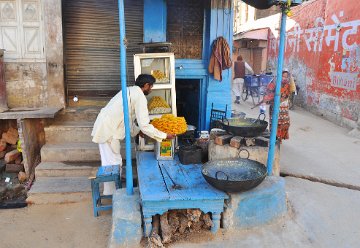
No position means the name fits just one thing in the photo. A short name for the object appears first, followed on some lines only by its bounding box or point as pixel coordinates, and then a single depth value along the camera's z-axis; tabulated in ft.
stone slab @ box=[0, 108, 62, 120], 19.57
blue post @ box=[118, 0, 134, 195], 12.02
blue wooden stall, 22.07
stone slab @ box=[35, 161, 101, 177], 19.38
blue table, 12.77
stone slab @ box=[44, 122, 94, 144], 21.39
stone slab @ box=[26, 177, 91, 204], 17.60
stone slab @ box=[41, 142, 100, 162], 20.35
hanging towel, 22.16
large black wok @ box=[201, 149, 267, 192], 12.85
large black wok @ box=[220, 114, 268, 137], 15.98
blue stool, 15.28
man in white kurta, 15.51
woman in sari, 23.32
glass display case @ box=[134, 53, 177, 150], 18.98
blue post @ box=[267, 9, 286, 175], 14.43
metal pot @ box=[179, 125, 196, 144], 19.97
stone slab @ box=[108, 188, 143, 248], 12.66
